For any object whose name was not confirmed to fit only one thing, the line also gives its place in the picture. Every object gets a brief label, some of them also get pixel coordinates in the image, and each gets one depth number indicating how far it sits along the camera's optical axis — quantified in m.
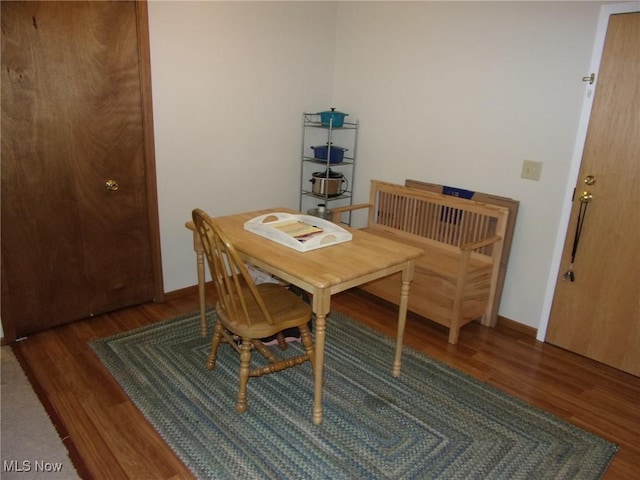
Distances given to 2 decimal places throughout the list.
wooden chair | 1.99
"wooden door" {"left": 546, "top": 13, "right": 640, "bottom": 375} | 2.46
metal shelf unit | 3.79
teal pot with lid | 3.64
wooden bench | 2.88
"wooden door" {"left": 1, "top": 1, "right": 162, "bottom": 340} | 2.46
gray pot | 3.73
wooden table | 1.89
